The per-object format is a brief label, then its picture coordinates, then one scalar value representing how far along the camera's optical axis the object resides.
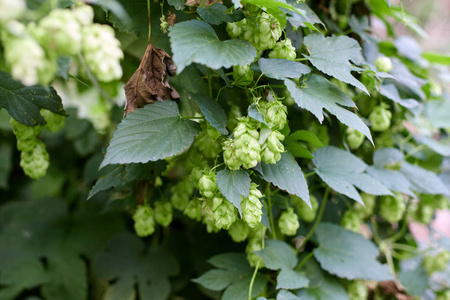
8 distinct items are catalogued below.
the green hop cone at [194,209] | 0.65
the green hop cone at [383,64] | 0.70
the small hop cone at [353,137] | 0.70
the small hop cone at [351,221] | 0.74
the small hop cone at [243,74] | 0.61
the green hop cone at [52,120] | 0.65
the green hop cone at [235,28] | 0.61
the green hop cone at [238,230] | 0.65
